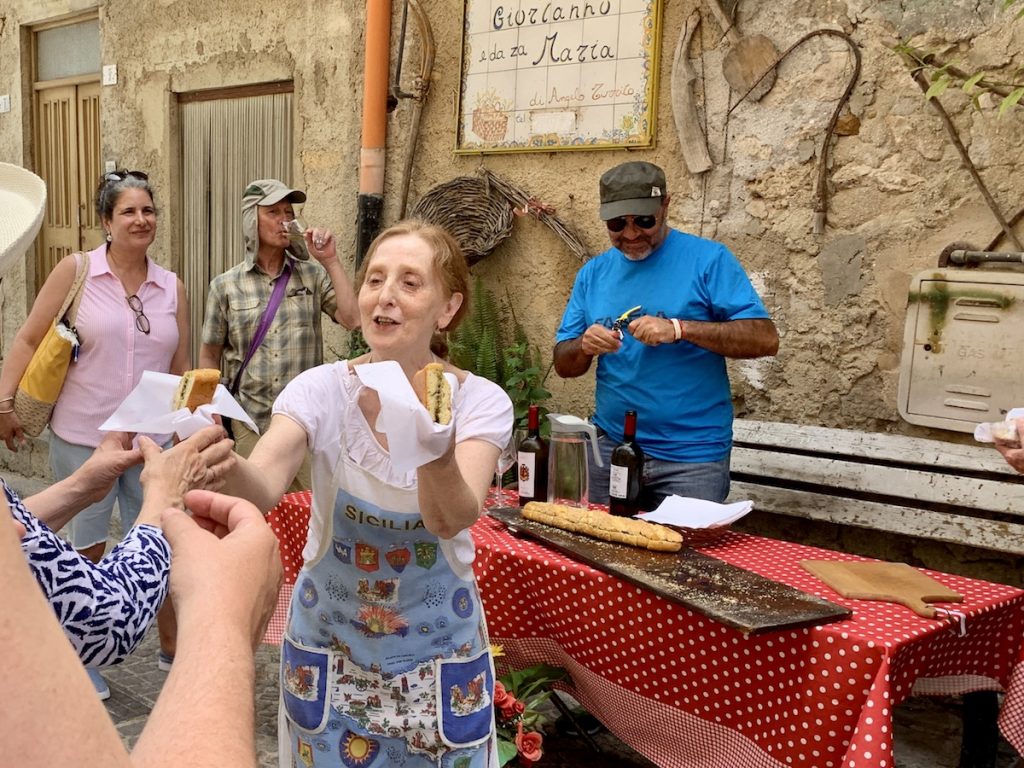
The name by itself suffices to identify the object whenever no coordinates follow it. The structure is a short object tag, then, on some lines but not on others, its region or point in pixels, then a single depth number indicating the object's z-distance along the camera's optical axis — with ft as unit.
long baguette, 9.16
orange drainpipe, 18.48
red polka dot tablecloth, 7.27
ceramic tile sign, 15.25
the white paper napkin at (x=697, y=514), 9.64
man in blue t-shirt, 11.56
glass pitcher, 10.80
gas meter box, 11.95
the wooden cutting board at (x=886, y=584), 8.03
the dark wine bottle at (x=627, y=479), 10.43
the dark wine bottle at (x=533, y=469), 10.93
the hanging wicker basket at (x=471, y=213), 16.76
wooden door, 26.11
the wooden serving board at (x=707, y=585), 7.38
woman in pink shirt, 13.20
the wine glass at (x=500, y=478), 10.68
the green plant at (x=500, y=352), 16.20
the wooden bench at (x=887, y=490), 11.68
